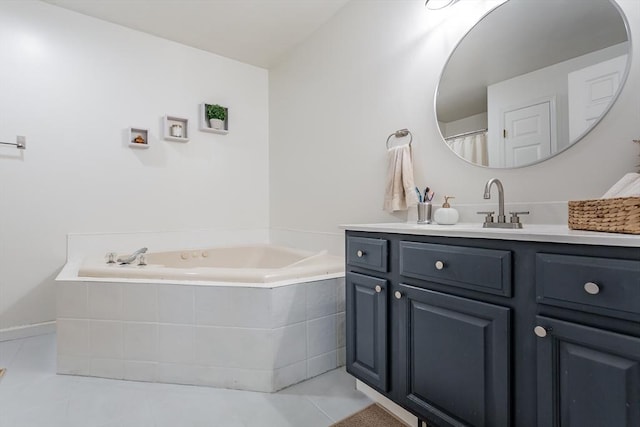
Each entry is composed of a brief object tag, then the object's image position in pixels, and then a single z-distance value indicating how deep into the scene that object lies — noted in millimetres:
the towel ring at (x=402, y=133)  1891
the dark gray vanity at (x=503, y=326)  740
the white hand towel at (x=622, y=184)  991
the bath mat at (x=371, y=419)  1371
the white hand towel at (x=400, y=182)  1816
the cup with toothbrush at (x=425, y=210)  1641
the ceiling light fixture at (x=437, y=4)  1631
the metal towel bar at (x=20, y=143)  2268
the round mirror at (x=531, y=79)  1175
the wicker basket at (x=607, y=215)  777
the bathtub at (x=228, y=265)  1712
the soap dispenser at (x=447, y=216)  1493
